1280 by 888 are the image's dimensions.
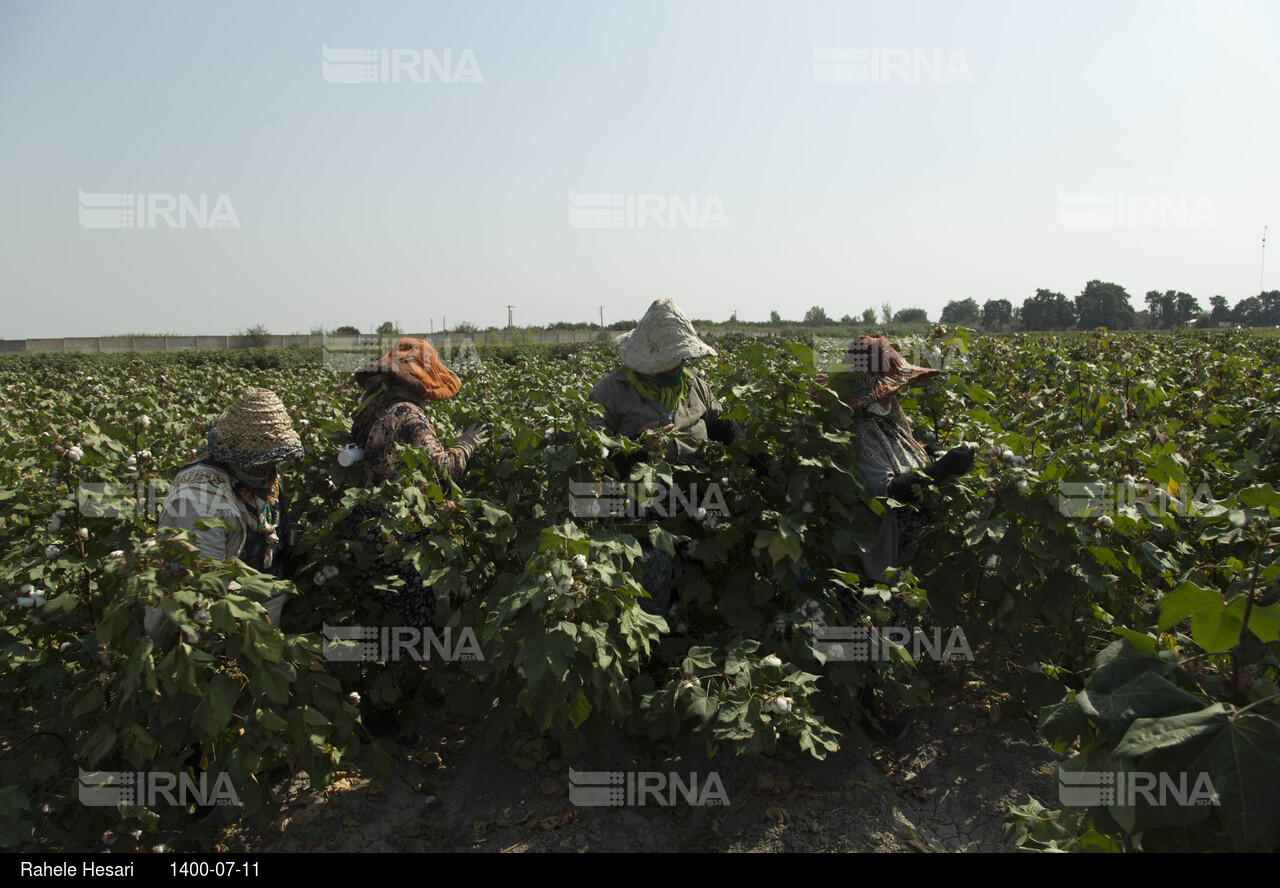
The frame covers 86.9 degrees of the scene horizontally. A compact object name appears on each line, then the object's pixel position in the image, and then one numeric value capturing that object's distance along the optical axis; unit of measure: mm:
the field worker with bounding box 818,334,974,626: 2975
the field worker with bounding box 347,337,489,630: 3037
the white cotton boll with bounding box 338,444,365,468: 3055
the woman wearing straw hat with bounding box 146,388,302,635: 2361
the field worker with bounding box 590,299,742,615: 3059
